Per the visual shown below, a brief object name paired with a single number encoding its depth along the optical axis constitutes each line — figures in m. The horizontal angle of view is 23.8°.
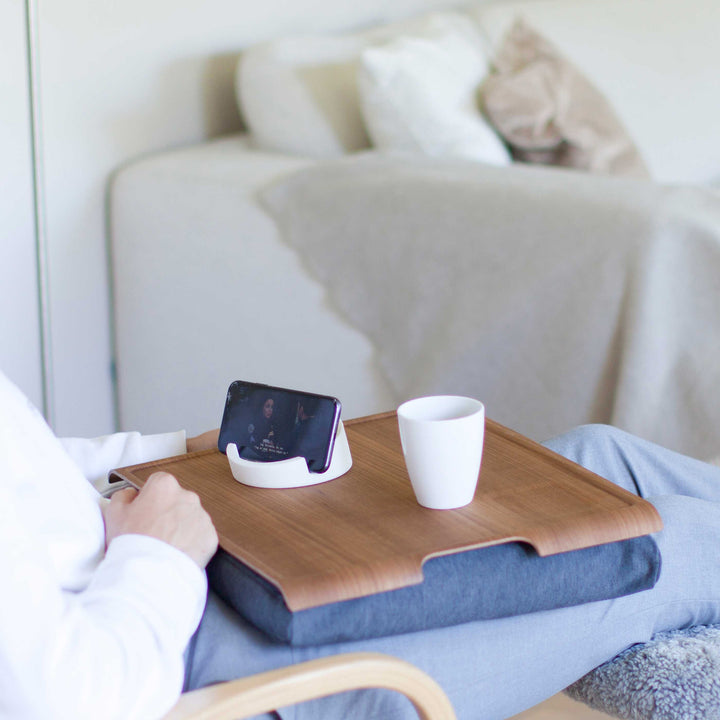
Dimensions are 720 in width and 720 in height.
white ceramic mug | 1.60
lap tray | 1.51
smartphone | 1.69
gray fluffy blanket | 1.62
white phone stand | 1.69
